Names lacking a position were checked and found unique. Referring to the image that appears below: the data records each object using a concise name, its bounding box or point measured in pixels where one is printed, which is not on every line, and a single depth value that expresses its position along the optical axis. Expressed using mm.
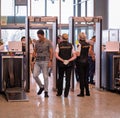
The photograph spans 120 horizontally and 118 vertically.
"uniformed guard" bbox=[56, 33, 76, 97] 7984
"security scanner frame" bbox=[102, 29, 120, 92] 8828
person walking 7926
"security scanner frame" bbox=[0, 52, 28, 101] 8484
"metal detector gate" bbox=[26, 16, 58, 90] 8816
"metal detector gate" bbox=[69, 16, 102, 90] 8992
